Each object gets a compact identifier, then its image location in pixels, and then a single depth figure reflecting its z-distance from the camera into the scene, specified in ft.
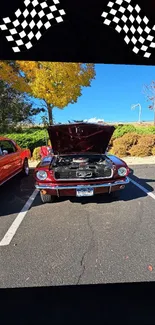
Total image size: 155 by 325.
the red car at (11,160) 17.19
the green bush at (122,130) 37.99
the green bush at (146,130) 39.58
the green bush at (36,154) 31.29
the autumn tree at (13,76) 37.93
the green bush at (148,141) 31.85
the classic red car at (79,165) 13.43
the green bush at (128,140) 32.50
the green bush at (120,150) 32.04
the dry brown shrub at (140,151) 31.40
